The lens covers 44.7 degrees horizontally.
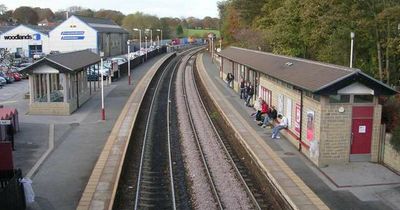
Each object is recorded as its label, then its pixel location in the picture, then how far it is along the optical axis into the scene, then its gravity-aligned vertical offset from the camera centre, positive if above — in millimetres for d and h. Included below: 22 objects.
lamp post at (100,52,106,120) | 24811 -3831
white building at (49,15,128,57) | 73000 +554
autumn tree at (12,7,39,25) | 143375 +7215
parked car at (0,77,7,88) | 41128 -3599
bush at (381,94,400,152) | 15508 -2626
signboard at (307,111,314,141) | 17391 -3036
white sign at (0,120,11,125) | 18739 -3164
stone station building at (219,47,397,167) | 16406 -2546
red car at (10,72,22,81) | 45700 -3427
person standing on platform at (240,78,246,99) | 32125 -3160
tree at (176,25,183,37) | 161362 +3024
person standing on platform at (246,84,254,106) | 29380 -3162
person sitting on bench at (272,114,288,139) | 20734 -3646
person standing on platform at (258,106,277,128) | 22906 -3592
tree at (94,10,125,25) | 148400 +7910
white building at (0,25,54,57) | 76562 -100
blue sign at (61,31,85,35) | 73188 +1137
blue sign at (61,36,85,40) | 73388 +385
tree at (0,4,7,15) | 145025 +9250
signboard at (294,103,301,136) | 19227 -3149
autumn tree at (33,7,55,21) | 164500 +8971
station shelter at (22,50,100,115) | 26172 -2534
